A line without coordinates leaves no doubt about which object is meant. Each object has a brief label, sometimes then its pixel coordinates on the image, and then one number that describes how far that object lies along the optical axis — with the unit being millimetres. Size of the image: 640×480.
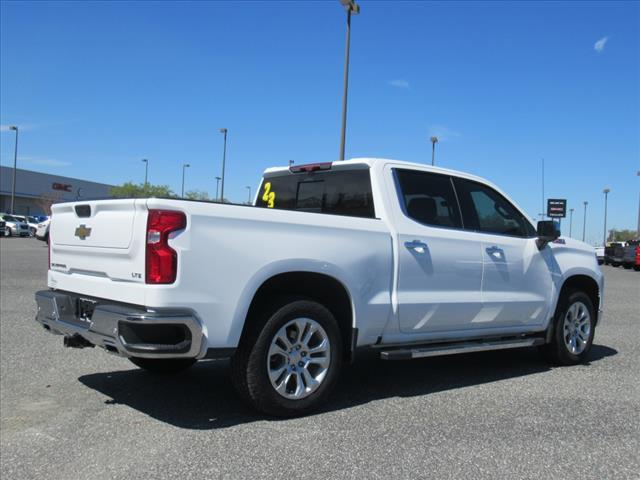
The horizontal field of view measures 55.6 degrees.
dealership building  67688
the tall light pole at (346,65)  17125
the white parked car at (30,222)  49938
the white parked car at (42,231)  33625
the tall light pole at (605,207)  72919
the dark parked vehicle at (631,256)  31728
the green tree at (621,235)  104562
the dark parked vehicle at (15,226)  47594
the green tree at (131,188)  80062
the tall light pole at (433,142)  36312
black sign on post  46522
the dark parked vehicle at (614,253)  36106
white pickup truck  3854
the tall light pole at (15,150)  55544
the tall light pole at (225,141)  42106
